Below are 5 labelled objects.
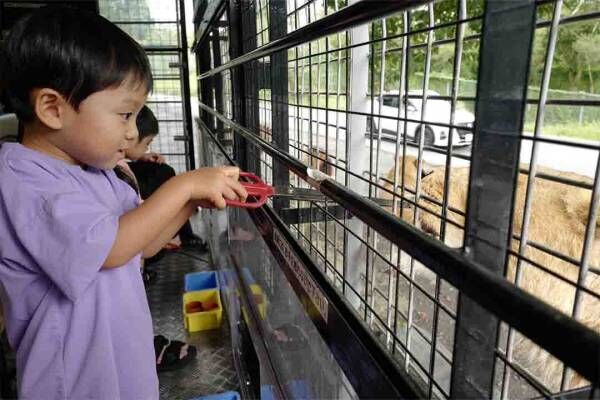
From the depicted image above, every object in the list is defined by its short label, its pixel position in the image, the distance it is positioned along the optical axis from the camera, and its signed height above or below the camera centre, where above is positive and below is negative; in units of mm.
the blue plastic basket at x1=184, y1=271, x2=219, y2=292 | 2658 -1105
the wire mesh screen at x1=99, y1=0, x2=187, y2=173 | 3840 +500
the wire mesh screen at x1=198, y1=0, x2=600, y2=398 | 562 -119
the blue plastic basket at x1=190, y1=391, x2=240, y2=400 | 1580 -1069
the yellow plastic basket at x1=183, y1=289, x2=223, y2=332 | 2234 -1128
